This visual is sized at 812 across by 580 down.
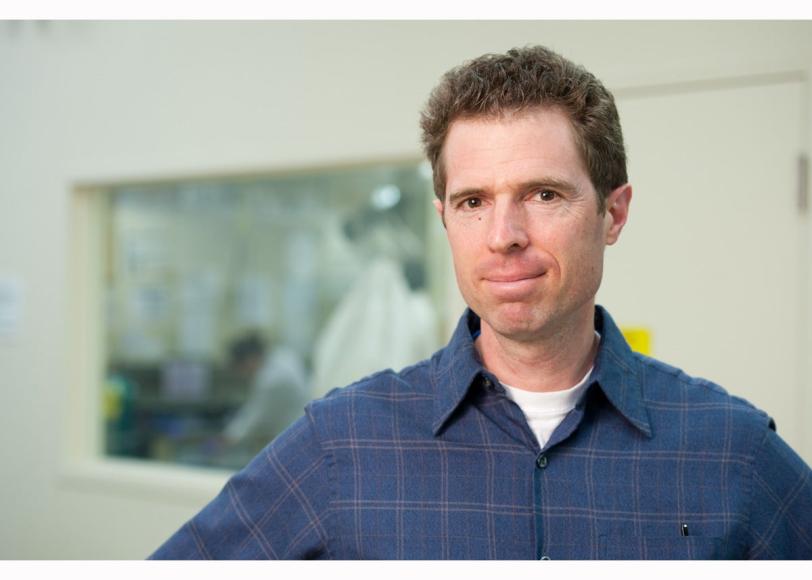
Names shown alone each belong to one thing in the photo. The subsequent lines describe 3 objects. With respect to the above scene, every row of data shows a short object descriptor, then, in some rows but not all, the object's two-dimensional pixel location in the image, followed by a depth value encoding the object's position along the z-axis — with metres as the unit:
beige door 1.84
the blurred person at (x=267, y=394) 3.12
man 0.99
